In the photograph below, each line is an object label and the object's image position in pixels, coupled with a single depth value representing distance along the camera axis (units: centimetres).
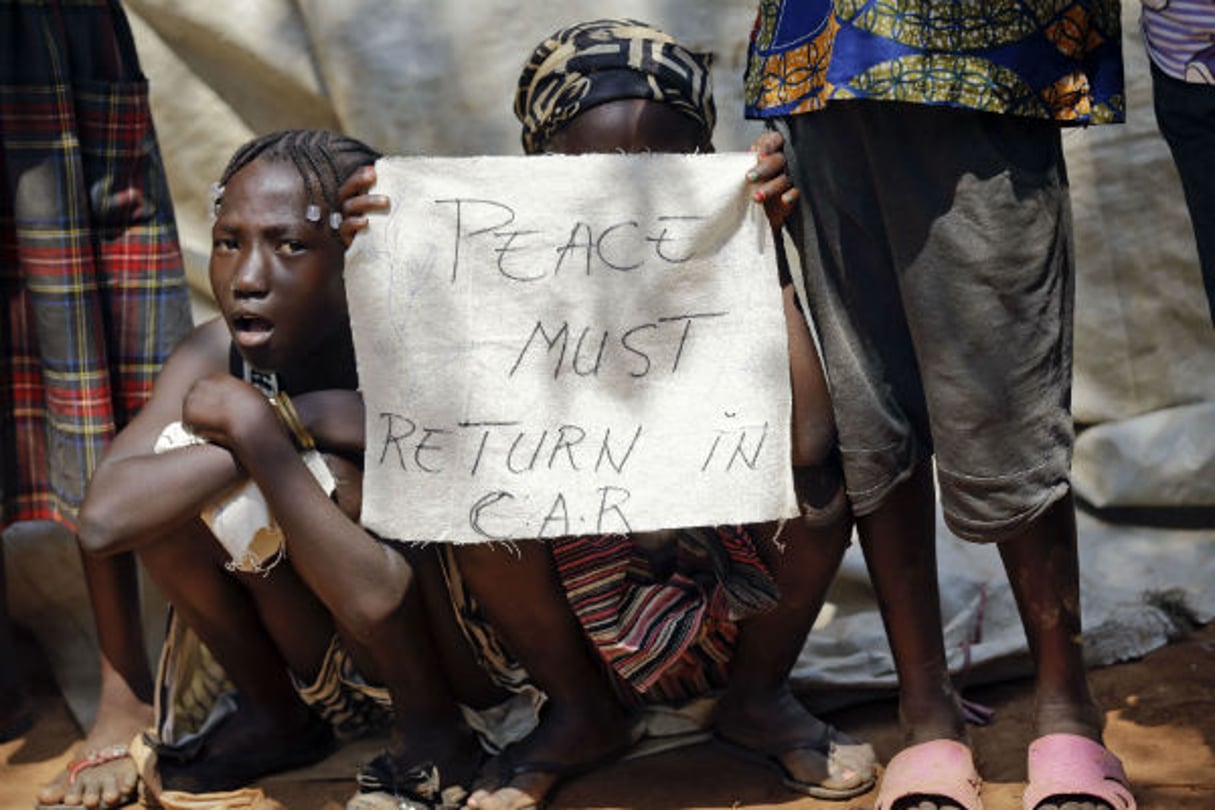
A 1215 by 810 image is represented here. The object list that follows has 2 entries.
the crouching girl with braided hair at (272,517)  523
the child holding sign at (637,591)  523
